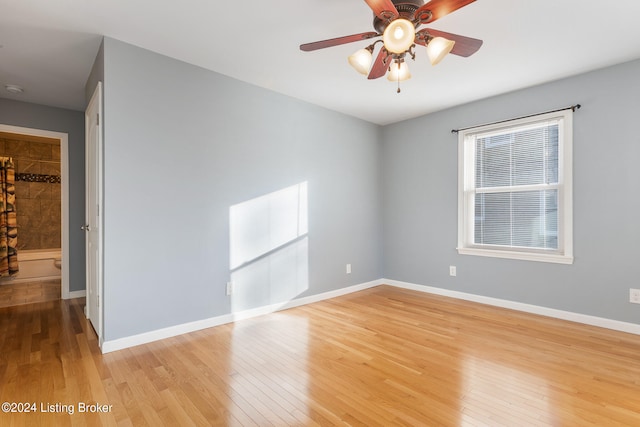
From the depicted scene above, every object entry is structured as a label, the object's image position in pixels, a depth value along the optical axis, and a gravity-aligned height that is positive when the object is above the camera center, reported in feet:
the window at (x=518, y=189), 11.16 +0.82
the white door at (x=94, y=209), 8.57 +0.07
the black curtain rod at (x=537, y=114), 10.64 +3.49
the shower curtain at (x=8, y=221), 16.72 -0.52
